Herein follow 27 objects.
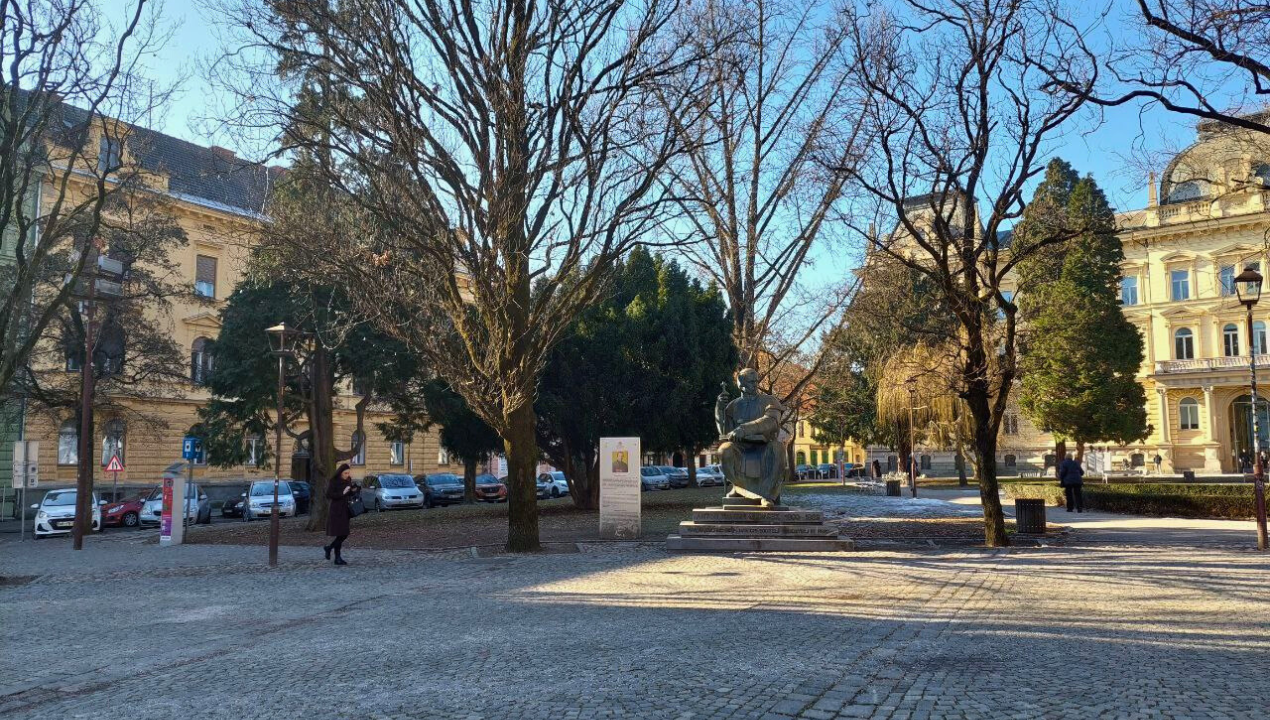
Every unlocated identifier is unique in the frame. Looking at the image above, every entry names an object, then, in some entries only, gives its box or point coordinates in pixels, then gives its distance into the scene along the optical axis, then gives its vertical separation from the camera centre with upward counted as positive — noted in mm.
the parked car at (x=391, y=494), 35969 -1780
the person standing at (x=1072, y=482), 25141 -1227
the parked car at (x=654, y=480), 50656 -2021
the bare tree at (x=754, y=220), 20625 +4958
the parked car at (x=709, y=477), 57984 -2273
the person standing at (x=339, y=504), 15203 -910
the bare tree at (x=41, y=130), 13789 +5053
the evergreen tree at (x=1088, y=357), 43500 +3705
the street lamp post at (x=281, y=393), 15211 +940
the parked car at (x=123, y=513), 29734 -1939
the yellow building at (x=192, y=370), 38031 +3693
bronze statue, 16188 -206
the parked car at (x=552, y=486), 47084 -2110
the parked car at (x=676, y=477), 53969 -1979
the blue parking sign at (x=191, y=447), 29188 +123
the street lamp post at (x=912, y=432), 34791 +301
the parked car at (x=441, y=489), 39219 -1789
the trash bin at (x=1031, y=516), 17516 -1473
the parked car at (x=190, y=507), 29969 -1806
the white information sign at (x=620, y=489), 18016 -868
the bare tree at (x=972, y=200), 14398 +3860
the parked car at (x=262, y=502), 32344 -1822
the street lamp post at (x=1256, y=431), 14391 +24
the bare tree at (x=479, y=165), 14734 +4592
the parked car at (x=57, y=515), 26172 -1745
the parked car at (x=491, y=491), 42812 -2060
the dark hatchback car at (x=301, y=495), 37938 -1875
